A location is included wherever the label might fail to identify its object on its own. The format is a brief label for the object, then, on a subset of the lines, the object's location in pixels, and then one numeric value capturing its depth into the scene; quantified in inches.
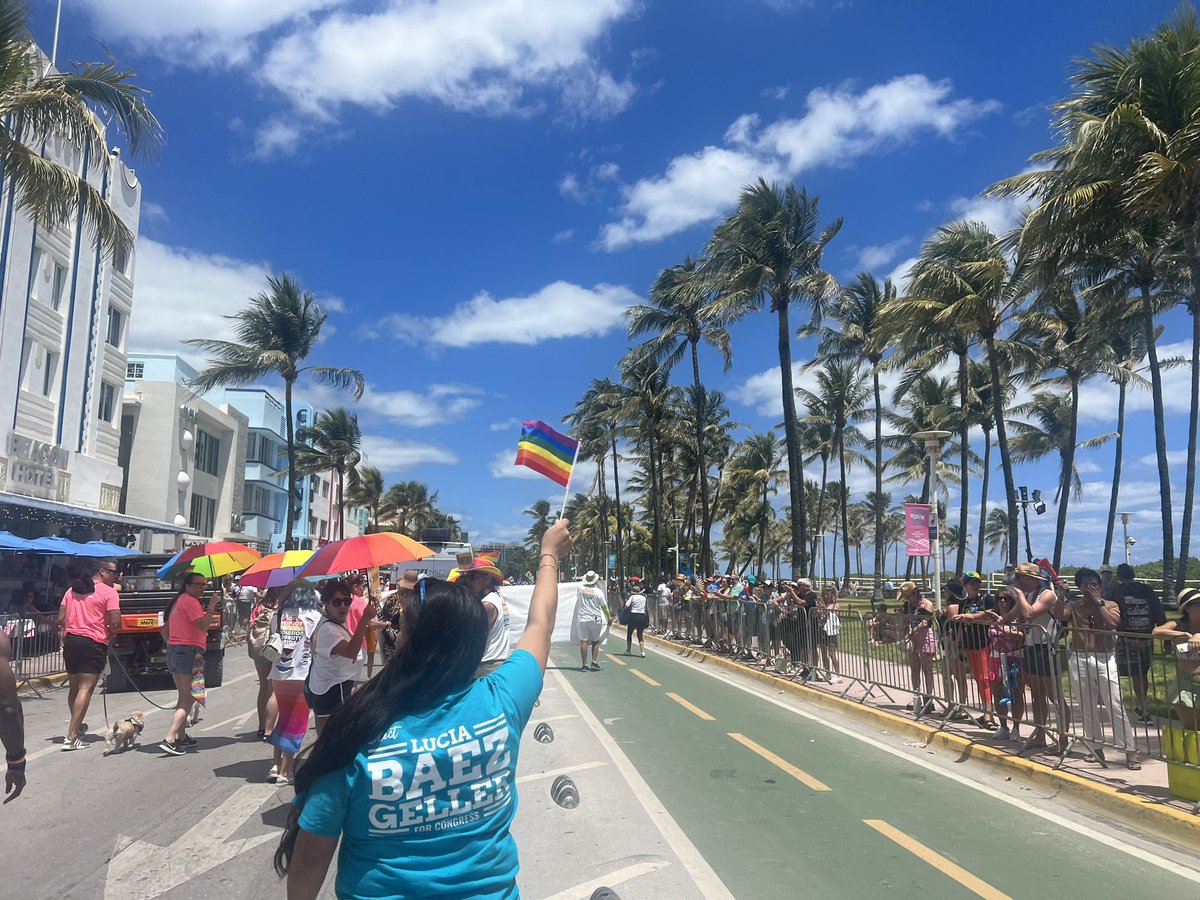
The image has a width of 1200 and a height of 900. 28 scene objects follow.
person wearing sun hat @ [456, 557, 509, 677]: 341.1
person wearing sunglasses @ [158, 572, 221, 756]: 358.9
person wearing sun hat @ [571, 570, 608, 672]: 677.3
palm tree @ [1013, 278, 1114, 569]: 1250.0
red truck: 540.1
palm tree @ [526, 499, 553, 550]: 4423.7
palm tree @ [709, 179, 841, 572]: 939.3
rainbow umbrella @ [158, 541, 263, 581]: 446.3
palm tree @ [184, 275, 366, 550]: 1304.1
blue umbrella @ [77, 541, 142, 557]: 864.3
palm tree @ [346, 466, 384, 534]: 2844.5
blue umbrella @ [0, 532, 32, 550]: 716.0
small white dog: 360.5
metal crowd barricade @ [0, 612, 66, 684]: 577.0
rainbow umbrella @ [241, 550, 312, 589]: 427.5
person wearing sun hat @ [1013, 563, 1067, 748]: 344.8
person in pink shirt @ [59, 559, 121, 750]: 370.3
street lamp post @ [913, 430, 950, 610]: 497.0
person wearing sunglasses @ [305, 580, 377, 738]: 276.5
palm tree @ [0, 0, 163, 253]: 494.6
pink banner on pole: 564.9
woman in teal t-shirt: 77.2
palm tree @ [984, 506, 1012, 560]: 3827.3
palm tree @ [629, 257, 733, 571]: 1366.9
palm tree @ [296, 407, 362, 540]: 2049.7
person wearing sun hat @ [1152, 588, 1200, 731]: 275.9
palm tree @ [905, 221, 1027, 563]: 1016.9
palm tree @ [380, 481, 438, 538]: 3389.5
